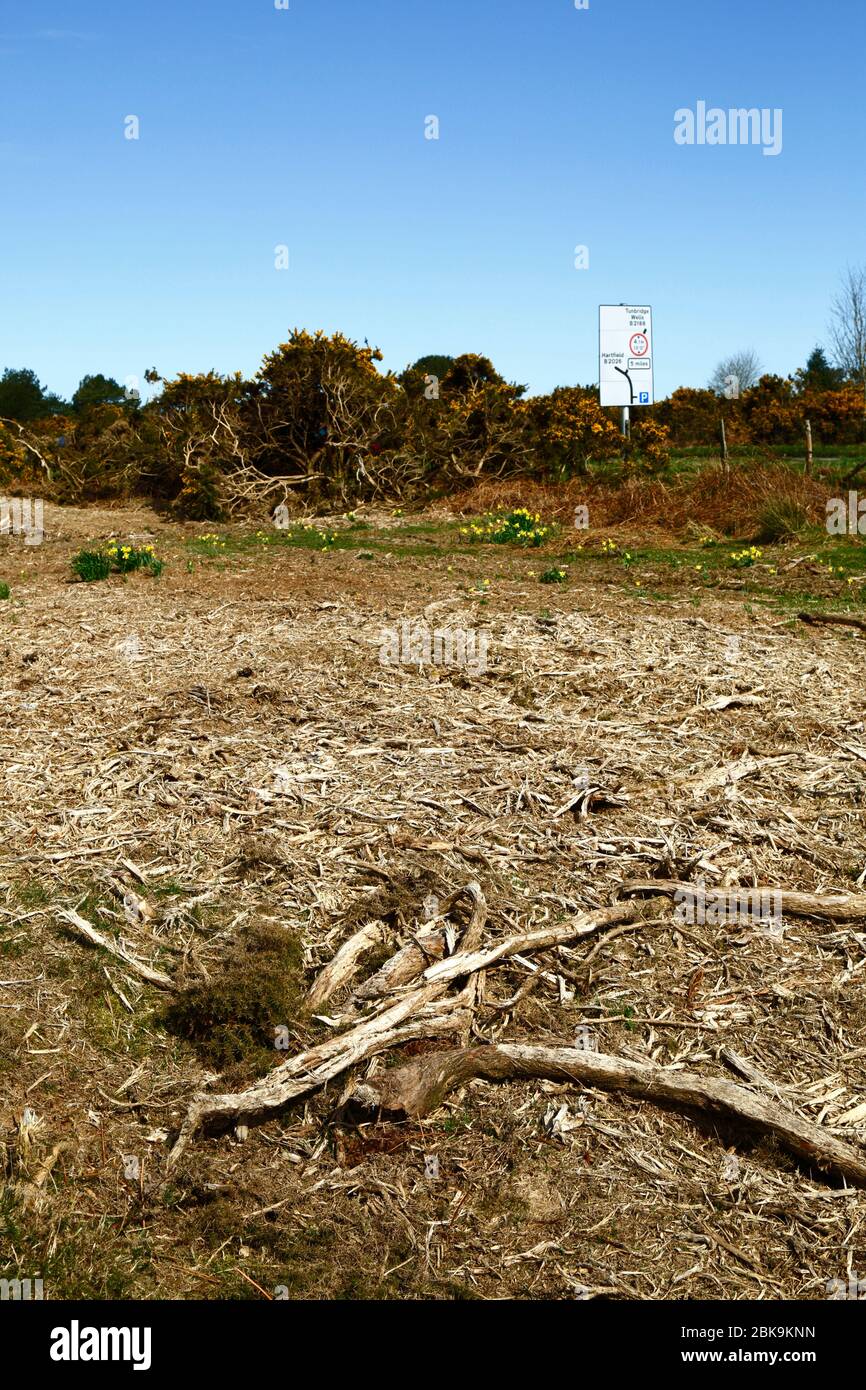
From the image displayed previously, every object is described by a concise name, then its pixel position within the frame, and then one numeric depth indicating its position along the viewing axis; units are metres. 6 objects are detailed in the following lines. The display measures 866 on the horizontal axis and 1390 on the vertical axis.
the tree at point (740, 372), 49.22
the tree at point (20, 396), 36.08
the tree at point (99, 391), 29.66
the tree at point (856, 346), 39.53
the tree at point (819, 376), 37.76
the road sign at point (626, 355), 24.42
